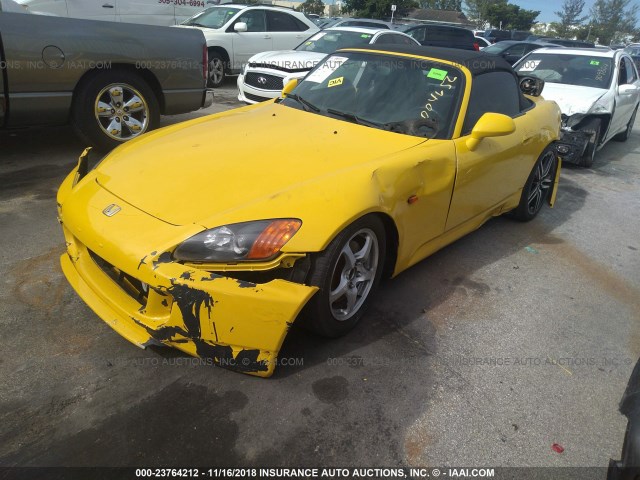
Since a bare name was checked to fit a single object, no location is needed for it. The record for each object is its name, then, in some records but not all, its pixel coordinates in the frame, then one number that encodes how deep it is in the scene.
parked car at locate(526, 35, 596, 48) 20.90
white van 8.62
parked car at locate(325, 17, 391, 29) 12.98
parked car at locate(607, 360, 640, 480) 1.50
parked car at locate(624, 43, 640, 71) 26.48
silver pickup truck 4.53
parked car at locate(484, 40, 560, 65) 15.23
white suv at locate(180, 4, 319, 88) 10.23
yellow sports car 2.14
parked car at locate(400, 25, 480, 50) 15.30
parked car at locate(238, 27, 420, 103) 7.95
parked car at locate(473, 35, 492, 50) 17.52
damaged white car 6.68
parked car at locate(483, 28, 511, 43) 31.52
